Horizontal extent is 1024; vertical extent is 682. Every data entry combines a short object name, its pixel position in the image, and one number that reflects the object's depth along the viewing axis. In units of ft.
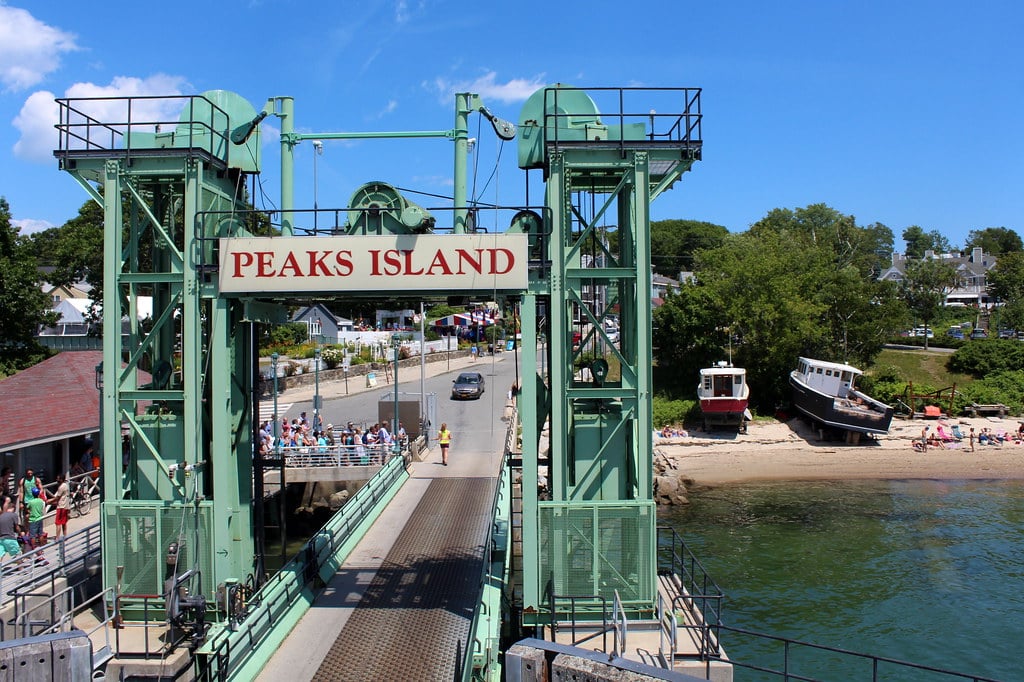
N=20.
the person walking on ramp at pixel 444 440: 96.89
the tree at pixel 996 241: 418.31
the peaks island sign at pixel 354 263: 44.21
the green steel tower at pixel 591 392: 42.60
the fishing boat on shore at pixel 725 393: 153.07
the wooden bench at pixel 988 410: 168.76
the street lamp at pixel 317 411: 102.58
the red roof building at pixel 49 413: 68.08
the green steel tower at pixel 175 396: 44.29
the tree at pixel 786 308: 172.04
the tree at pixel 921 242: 414.62
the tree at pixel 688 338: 181.37
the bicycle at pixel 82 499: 68.64
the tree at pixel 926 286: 244.42
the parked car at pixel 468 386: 154.20
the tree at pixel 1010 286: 228.84
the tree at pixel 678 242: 441.64
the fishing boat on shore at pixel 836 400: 150.71
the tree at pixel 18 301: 120.67
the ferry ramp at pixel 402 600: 39.09
